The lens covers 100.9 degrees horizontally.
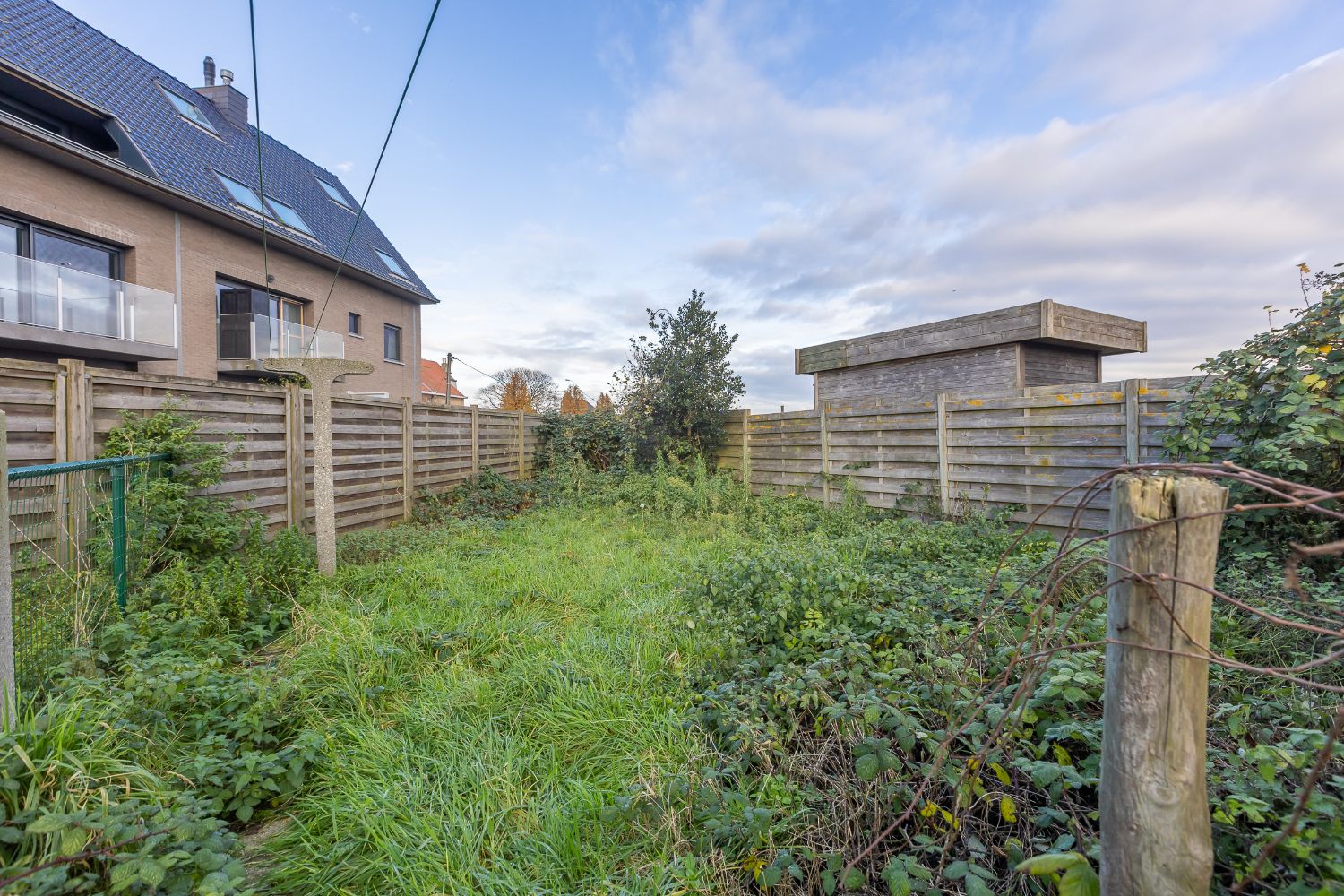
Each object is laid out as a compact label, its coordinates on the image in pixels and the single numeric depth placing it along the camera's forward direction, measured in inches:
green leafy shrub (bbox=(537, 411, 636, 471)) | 452.8
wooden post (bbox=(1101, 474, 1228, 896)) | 41.3
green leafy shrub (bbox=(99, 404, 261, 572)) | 155.2
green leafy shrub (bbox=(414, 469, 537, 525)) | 324.8
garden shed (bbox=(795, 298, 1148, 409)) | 293.7
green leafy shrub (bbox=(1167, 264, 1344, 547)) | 132.7
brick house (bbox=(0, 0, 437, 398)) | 350.3
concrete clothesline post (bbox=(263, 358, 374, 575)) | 192.2
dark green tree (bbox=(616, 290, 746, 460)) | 390.3
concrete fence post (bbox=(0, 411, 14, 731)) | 72.9
